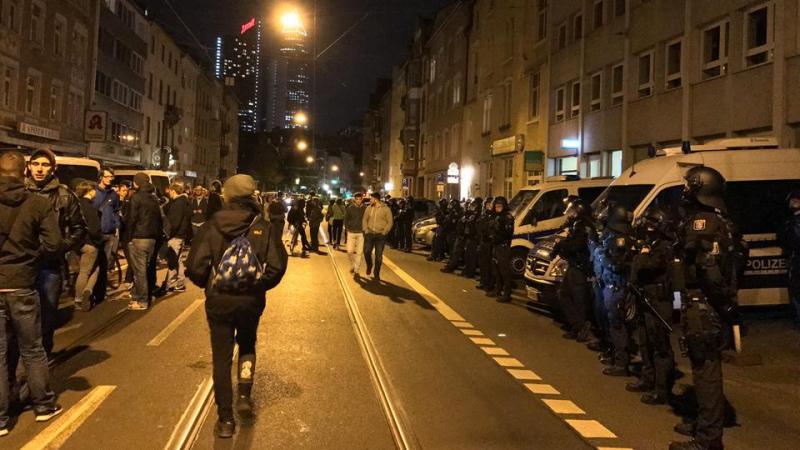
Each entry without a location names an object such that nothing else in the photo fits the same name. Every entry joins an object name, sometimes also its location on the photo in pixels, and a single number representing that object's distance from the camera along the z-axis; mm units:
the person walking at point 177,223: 11789
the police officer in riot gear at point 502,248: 12844
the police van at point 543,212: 14219
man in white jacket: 14820
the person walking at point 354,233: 16000
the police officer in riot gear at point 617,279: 7238
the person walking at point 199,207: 16625
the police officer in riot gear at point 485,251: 13984
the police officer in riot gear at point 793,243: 9688
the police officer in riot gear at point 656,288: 6137
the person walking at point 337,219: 24391
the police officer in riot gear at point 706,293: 5121
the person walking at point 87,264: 10320
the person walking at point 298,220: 21281
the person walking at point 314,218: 22219
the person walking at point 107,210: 11203
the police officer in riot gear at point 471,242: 16445
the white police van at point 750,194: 10320
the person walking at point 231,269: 5094
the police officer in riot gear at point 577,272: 9109
